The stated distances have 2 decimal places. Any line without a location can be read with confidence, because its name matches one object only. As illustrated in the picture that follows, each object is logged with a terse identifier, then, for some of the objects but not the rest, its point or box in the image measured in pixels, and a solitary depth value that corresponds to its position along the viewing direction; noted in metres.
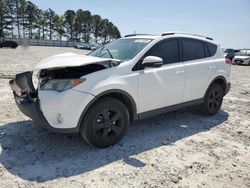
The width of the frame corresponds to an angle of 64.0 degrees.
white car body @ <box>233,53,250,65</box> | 18.82
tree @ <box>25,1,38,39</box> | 52.76
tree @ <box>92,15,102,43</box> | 63.33
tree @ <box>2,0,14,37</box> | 49.18
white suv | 2.76
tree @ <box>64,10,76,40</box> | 59.01
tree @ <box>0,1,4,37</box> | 45.39
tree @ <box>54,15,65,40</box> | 58.78
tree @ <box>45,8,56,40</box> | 57.17
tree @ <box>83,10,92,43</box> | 61.12
